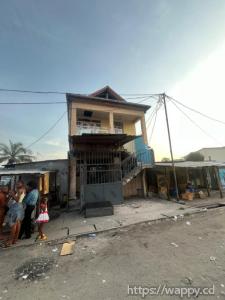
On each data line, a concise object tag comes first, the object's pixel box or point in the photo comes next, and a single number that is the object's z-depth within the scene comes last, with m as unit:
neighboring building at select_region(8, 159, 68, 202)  12.53
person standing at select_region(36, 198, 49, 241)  4.69
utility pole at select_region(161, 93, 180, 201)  9.17
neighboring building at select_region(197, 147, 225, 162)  28.55
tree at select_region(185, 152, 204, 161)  28.44
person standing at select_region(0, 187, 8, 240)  5.00
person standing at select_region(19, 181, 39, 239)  4.90
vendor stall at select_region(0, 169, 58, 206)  6.28
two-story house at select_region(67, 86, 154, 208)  9.00
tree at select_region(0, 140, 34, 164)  19.44
